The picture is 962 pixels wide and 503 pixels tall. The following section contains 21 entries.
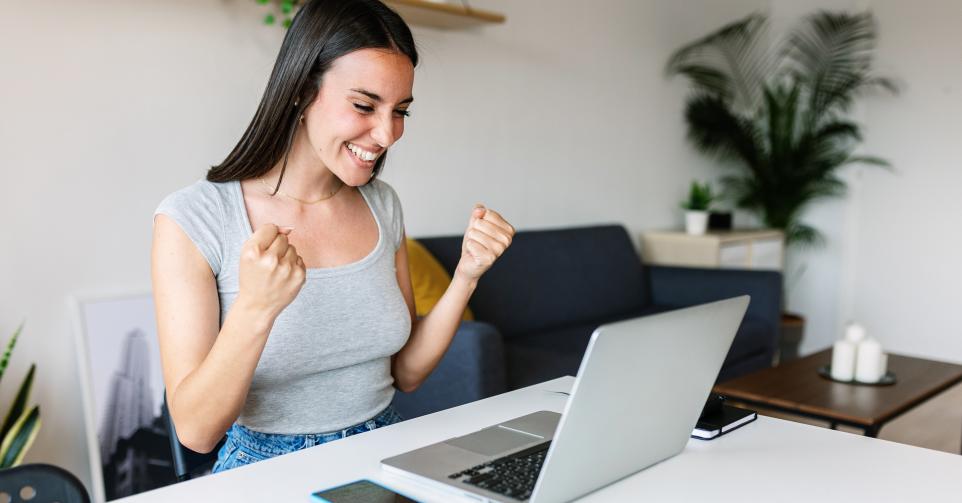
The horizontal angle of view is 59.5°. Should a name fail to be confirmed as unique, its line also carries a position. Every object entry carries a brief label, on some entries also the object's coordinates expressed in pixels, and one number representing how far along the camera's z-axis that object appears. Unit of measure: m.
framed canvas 2.30
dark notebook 1.16
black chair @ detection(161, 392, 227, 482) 1.32
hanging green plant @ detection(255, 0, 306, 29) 2.57
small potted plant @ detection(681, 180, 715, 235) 4.30
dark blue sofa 2.36
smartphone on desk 0.90
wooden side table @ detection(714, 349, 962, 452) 2.26
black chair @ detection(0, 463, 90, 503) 1.02
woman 1.20
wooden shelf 2.73
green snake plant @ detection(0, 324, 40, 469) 2.03
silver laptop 0.85
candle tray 2.59
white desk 0.95
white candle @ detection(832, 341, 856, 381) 2.61
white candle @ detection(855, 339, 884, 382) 2.57
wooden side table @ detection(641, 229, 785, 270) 4.18
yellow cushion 2.59
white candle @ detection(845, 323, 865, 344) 2.68
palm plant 4.64
